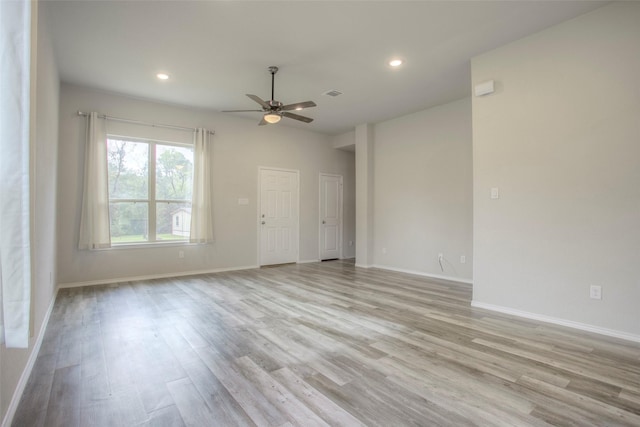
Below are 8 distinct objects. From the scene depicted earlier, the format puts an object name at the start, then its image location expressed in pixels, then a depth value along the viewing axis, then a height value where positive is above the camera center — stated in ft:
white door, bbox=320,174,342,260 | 24.93 +0.12
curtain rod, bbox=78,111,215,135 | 15.83 +5.31
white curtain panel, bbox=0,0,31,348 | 3.99 +0.60
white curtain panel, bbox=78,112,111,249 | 15.28 +1.35
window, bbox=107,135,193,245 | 16.58 +1.64
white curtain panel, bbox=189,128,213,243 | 18.35 +1.54
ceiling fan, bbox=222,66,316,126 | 13.00 +4.76
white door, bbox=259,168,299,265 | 21.63 +0.12
